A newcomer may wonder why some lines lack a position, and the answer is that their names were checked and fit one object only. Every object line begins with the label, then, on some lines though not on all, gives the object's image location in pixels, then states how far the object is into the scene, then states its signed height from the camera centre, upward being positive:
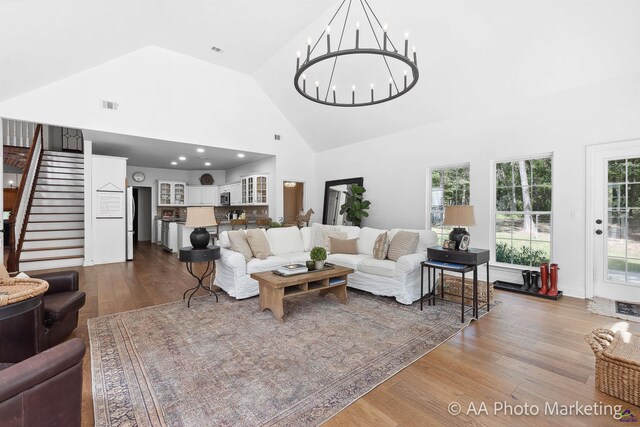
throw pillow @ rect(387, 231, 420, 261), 4.06 -0.45
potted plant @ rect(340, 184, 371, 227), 6.32 +0.19
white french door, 3.64 -0.09
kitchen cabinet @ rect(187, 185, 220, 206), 10.03 +0.66
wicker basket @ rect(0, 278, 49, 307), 1.71 -0.50
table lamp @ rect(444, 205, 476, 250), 3.42 -0.07
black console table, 3.23 -0.57
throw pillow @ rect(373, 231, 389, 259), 4.20 -0.49
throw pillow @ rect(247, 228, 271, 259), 4.23 -0.45
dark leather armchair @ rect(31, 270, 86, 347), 2.40 -0.78
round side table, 3.66 -0.52
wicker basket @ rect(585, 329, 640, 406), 1.83 -1.01
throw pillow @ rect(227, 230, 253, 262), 4.12 -0.44
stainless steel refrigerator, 6.71 -0.13
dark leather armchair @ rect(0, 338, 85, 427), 1.11 -0.73
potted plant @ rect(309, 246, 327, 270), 3.63 -0.55
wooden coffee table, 3.15 -0.85
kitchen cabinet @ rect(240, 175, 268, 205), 7.71 +0.67
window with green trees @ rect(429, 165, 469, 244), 5.18 +0.41
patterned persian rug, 1.78 -1.18
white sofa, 3.73 -0.72
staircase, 5.83 -0.05
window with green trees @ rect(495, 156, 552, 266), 4.33 +0.02
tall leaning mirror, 7.15 +0.38
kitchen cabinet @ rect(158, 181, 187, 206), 9.53 +0.70
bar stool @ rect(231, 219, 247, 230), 7.95 -0.22
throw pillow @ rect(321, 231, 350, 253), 5.02 -0.39
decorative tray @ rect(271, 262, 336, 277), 3.36 -0.70
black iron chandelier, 4.16 +2.46
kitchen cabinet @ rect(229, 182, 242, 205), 8.73 +0.66
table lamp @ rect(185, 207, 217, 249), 3.69 -0.11
